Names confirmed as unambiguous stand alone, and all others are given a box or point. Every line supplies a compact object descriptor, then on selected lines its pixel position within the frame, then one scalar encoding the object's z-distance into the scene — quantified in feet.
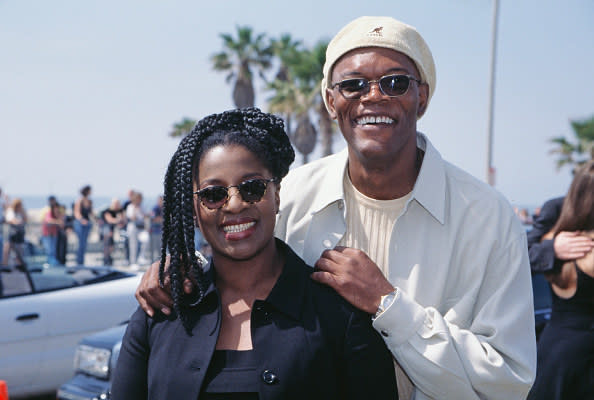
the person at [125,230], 44.32
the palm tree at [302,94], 79.71
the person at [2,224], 28.70
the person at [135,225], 43.73
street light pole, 40.96
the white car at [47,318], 17.04
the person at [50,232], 40.86
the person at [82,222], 42.27
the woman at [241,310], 6.20
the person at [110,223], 43.79
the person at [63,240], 40.60
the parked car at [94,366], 13.78
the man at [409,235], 6.61
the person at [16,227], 32.55
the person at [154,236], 42.68
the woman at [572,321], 11.31
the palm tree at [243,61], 90.33
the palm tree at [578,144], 98.32
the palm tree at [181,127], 116.11
